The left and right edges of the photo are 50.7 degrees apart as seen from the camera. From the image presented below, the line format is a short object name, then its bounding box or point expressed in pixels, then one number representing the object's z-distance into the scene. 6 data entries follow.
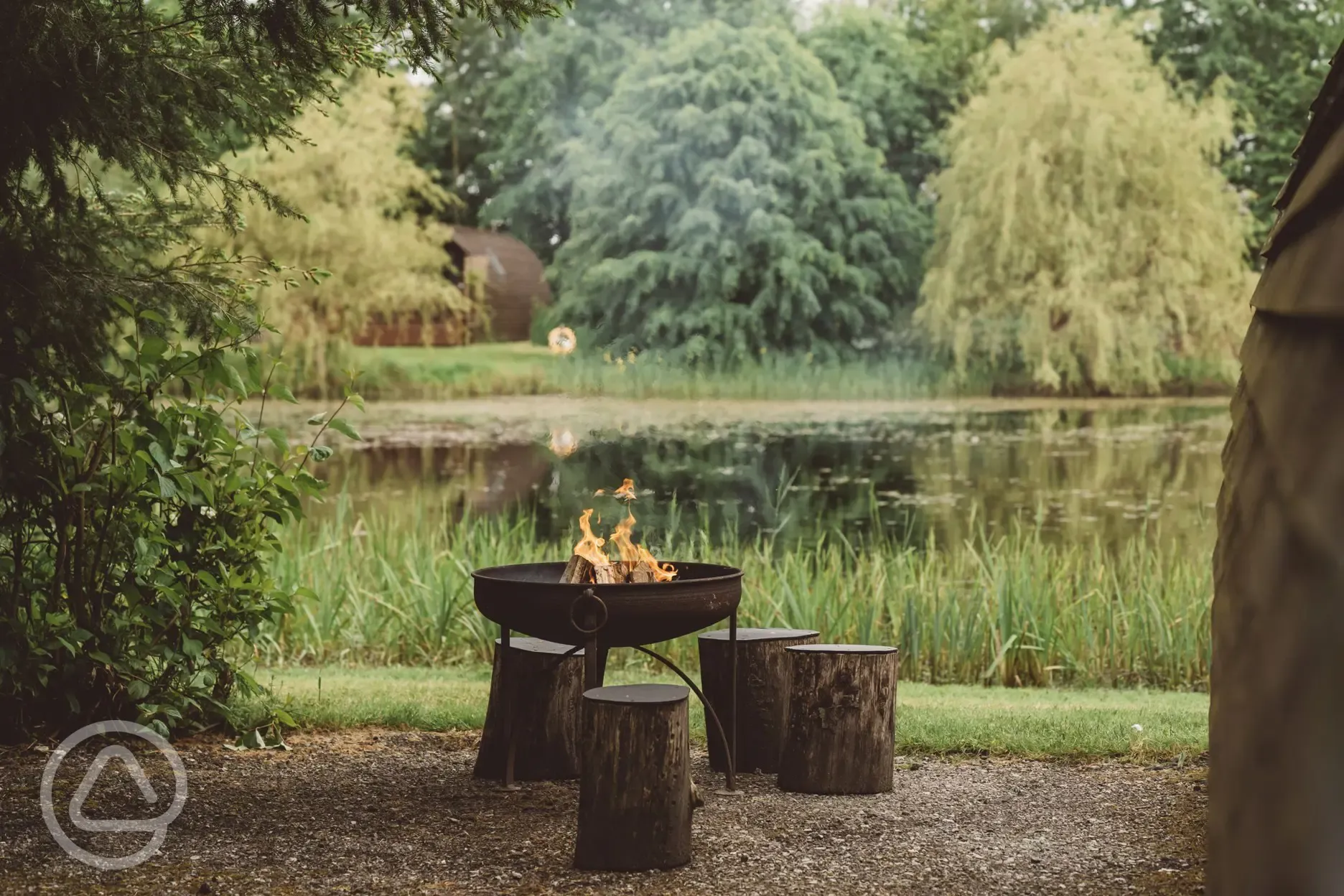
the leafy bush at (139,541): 4.95
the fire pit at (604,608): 4.27
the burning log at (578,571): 4.54
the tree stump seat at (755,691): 5.12
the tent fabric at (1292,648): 2.03
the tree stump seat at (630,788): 3.83
